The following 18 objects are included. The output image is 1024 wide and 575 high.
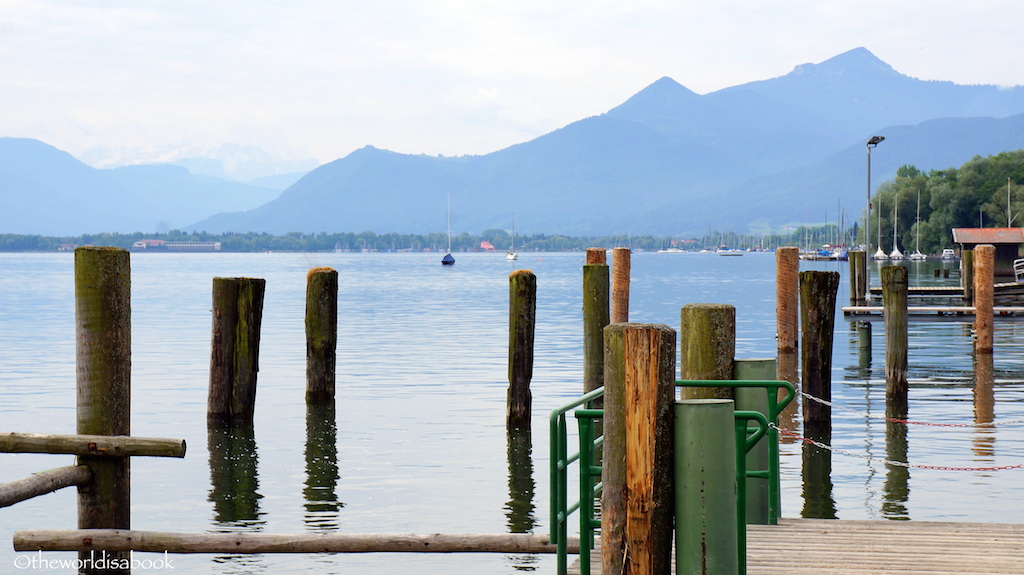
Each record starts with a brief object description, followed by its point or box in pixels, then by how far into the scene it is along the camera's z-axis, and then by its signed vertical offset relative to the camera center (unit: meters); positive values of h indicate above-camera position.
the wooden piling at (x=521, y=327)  18.48 -1.05
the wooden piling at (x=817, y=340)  19.14 -1.36
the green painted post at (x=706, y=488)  6.25 -1.27
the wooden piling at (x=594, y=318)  20.56 -1.01
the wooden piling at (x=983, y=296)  27.17 -0.90
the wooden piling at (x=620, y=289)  27.06 -0.63
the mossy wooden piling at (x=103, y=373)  8.76 -0.84
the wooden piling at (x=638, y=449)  6.17 -1.04
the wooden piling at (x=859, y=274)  41.44 -0.52
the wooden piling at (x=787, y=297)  26.58 -0.86
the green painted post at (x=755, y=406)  9.19 -1.19
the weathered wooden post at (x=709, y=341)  8.78 -0.62
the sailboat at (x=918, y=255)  147.25 +0.60
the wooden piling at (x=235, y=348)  17.30 -1.24
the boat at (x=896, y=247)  147.94 +1.64
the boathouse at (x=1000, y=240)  77.31 +1.36
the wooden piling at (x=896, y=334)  21.19 -1.41
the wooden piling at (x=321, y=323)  19.52 -0.99
